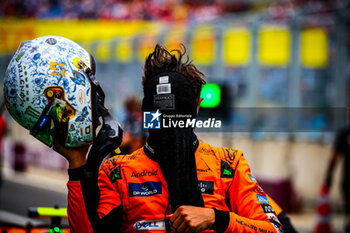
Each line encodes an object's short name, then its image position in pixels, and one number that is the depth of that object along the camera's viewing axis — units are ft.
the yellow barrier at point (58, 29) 149.38
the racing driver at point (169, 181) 15.97
